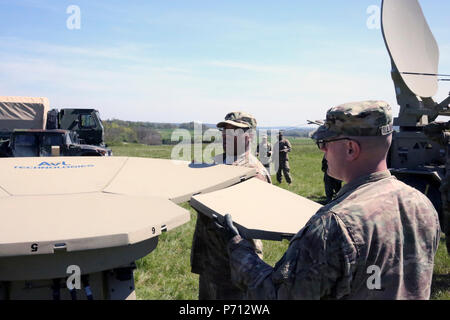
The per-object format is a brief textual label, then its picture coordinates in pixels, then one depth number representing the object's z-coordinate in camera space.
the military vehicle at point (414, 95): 8.30
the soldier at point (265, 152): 12.78
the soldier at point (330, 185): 9.90
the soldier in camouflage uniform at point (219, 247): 2.92
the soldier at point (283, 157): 13.70
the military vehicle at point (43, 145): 12.47
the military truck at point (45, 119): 15.93
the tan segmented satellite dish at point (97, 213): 1.72
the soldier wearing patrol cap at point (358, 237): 1.60
